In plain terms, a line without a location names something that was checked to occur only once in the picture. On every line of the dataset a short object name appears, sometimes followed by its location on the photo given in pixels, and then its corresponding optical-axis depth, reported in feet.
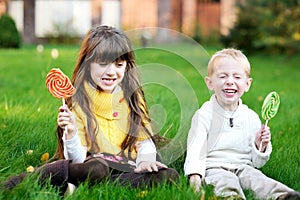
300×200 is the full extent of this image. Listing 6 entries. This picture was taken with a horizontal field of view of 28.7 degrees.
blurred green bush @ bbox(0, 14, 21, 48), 48.03
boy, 9.85
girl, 9.36
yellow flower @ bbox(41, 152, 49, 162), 10.58
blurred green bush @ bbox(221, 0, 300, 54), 39.37
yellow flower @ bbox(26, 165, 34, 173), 9.39
